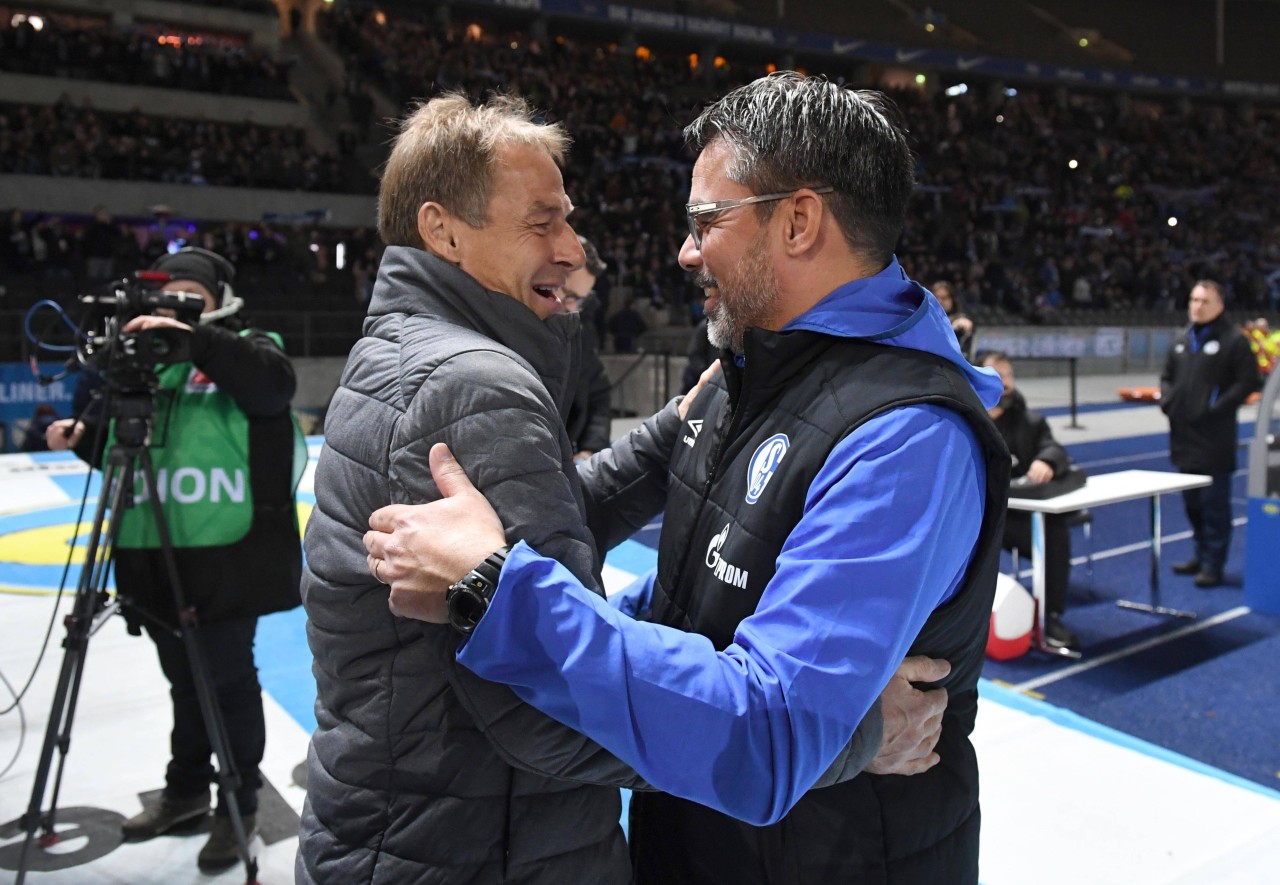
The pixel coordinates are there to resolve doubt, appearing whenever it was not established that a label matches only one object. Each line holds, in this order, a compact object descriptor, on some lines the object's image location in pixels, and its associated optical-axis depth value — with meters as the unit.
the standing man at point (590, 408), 4.69
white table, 4.88
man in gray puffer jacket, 1.19
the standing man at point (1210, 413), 6.12
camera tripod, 2.59
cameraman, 2.92
